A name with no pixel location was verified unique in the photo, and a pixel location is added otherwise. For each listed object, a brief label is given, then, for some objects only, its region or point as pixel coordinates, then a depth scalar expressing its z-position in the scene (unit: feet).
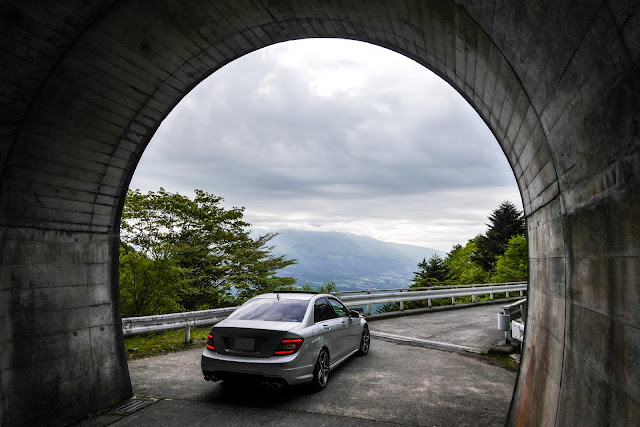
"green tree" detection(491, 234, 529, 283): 127.13
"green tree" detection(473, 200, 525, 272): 163.32
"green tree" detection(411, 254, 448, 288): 137.58
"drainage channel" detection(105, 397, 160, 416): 17.62
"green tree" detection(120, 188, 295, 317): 62.03
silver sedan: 18.45
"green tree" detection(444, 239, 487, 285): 166.30
